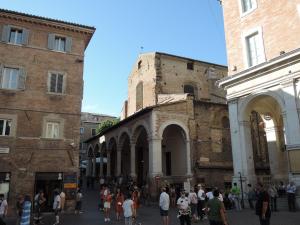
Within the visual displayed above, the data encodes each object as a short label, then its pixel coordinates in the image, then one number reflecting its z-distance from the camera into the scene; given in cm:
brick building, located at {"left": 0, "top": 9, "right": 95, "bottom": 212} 1642
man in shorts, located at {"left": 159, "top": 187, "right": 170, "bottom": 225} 1062
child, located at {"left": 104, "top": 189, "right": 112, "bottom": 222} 1338
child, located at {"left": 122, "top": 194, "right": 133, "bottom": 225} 991
